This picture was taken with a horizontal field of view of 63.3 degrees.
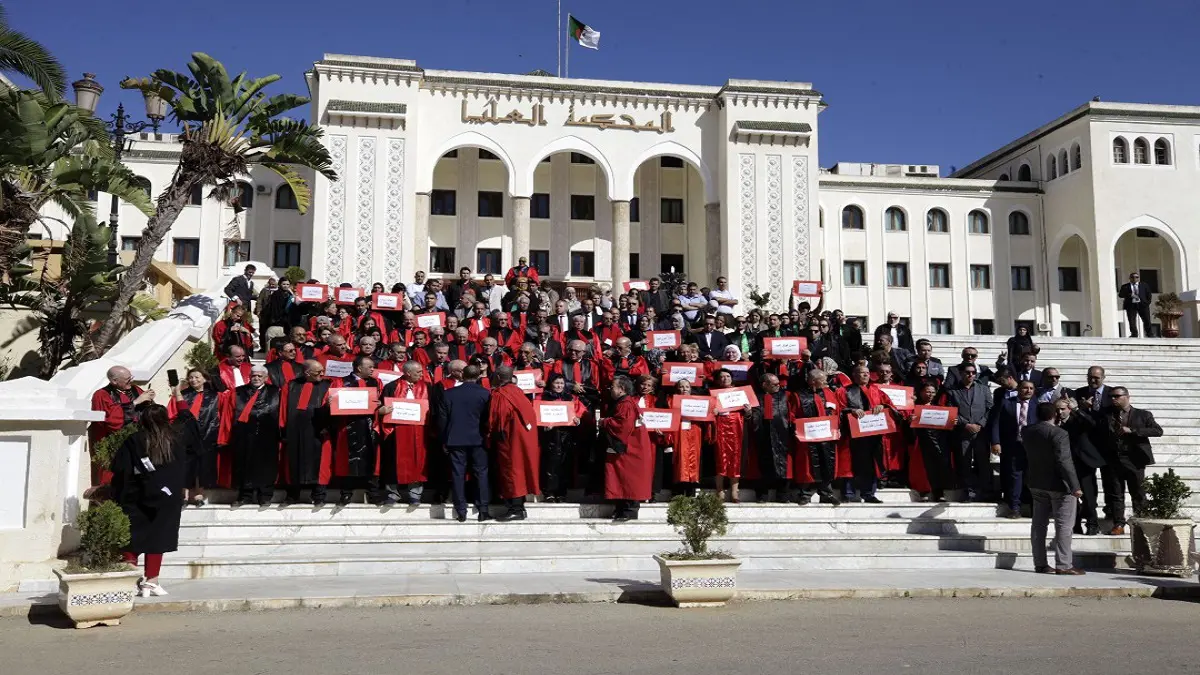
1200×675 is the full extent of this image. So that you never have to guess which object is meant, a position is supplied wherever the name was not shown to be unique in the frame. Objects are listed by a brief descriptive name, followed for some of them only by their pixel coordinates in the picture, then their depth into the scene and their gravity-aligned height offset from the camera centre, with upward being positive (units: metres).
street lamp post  14.13 +4.77
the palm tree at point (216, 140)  14.40 +4.54
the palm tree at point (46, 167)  12.17 +3.67
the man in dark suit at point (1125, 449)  10.20 -0.23
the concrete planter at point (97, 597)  6.82 -1.19
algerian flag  30.73 +12.34
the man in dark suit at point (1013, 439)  11.06 -0.13
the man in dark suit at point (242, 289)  16.98 +2.45
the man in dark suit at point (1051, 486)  9.24 -0.56
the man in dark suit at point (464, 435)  10.14 -0.07
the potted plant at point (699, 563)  7.77 -1.08
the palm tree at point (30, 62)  13.23 +5.09
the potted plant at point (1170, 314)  25.50 +2.96
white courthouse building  27.88 +7.42
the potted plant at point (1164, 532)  9.28 -1.01
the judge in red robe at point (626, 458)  10.26 -0.32
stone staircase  9.12 -1.13
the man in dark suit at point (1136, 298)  23.91 +3.17
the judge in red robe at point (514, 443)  10.28 -0.16
